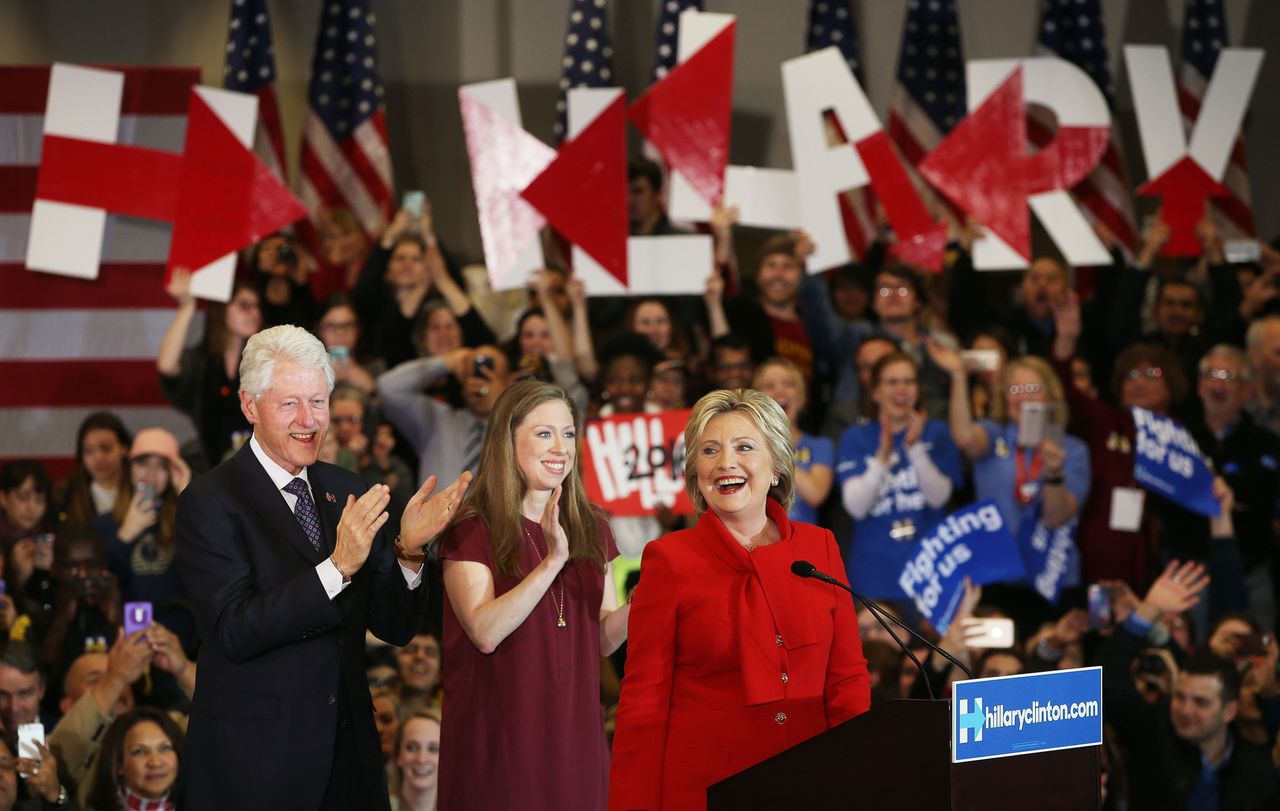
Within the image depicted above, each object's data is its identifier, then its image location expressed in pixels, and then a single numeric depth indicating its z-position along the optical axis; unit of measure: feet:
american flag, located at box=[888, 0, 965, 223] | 57.06
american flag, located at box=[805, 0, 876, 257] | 54.65
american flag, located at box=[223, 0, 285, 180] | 52.95
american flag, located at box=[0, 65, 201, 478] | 48.37
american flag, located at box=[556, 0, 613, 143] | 54.08
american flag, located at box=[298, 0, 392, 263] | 54.03
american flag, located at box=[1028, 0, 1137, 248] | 56.39
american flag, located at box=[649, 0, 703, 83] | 54.90
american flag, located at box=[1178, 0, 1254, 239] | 57.21
